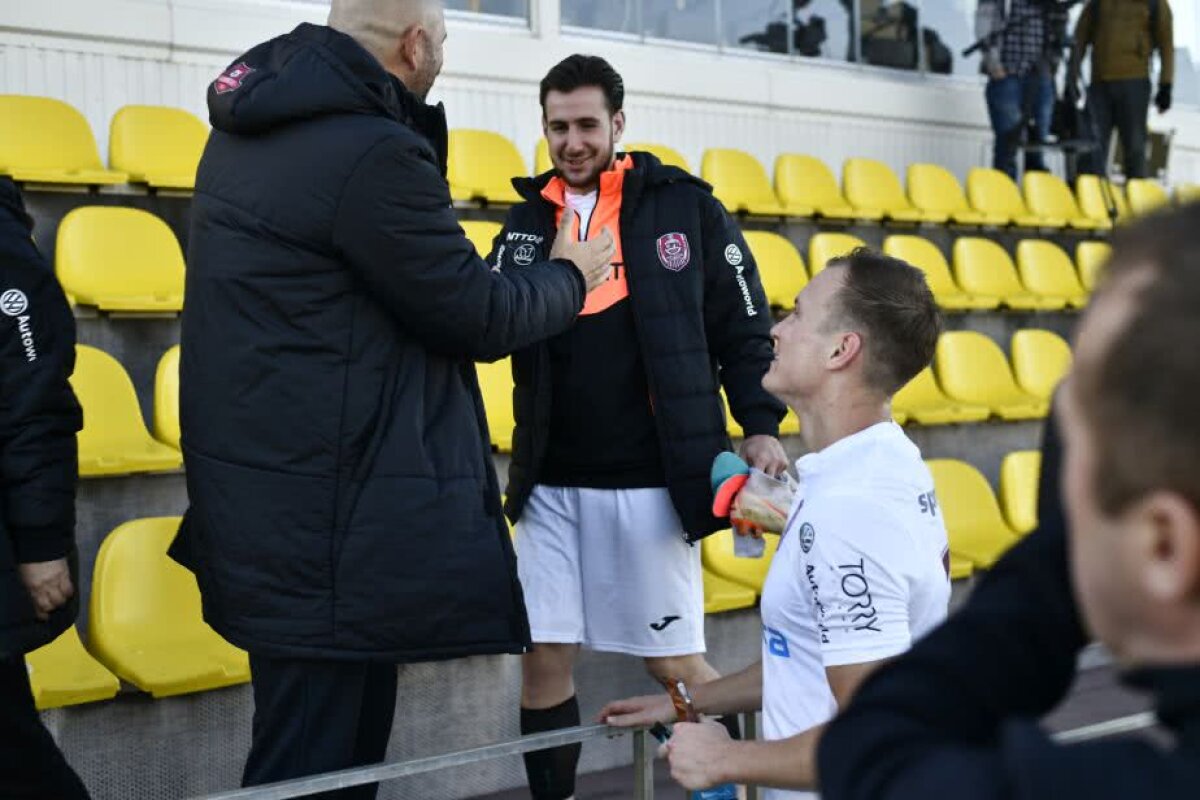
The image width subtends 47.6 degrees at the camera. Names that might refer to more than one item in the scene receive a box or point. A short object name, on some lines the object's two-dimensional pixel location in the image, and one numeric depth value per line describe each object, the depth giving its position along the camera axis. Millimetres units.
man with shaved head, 1849
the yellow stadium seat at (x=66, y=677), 2688
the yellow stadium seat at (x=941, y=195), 6836
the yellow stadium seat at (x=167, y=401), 3520
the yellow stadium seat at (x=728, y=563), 3963
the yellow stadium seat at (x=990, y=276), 6266
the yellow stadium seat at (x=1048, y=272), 6621
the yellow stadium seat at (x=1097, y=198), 7727
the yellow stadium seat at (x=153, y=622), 2861
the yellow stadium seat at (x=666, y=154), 5781
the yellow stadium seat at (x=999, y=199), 7090
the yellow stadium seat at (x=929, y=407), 5055
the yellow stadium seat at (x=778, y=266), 5203
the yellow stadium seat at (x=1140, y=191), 8148
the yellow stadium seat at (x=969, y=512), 4586
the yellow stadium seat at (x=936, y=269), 5879
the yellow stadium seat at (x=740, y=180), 5833
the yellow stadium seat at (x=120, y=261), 3748
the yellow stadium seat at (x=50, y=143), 4141
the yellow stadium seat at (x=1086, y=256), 6965
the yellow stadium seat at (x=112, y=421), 3273
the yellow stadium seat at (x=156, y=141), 4543
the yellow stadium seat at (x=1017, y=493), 4895
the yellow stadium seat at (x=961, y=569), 4270
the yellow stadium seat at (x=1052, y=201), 7395
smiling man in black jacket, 2703
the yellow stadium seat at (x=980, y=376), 5520
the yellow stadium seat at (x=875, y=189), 6668
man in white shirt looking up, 1478
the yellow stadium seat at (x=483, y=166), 4926
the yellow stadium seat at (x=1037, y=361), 5891
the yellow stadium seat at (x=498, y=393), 3998
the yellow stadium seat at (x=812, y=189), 6176
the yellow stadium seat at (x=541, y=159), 5406
